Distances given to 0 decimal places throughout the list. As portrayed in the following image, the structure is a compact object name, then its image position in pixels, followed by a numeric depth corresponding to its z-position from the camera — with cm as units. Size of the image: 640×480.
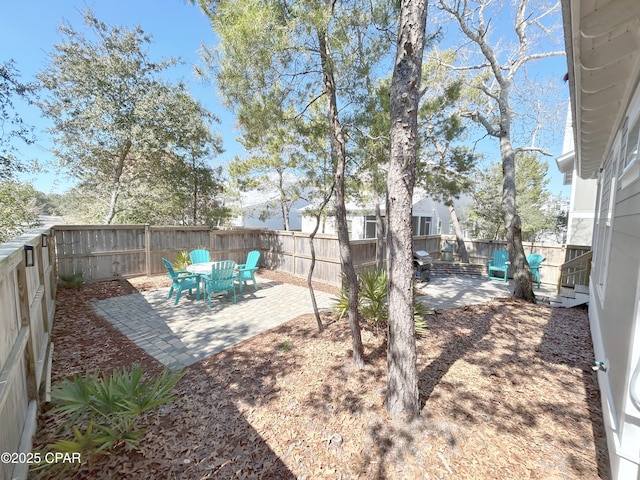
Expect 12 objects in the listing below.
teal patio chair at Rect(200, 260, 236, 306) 618
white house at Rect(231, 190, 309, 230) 1404
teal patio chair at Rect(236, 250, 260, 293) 737
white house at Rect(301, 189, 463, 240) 1487
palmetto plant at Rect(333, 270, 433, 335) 461
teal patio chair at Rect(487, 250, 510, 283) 993
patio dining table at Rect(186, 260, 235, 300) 641
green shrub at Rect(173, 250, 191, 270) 855
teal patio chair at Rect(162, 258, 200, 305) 635
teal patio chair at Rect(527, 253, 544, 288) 957
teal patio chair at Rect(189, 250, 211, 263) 809
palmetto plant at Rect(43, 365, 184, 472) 221
